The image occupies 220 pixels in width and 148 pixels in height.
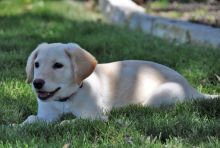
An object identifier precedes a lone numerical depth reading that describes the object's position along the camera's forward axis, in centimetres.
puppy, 575
